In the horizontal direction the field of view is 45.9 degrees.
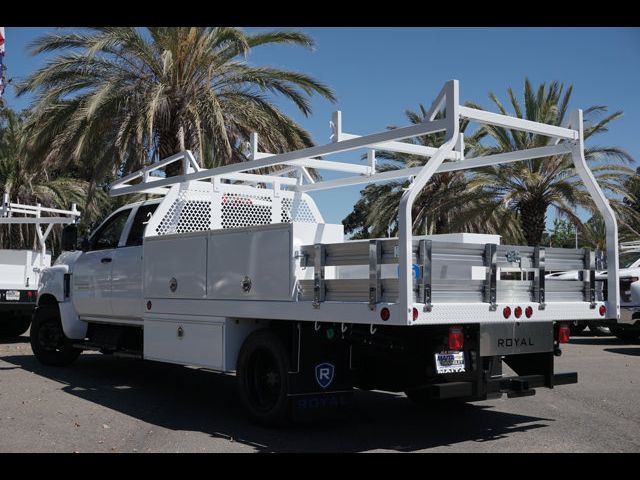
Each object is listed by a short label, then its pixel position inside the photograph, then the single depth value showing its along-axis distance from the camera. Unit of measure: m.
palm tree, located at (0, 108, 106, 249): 24.82
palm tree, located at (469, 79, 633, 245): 19.14
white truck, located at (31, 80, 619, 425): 5.86
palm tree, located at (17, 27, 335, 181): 15.08
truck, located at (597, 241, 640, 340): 14.45
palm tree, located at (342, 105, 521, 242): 20.16
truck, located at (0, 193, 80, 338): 13.66
